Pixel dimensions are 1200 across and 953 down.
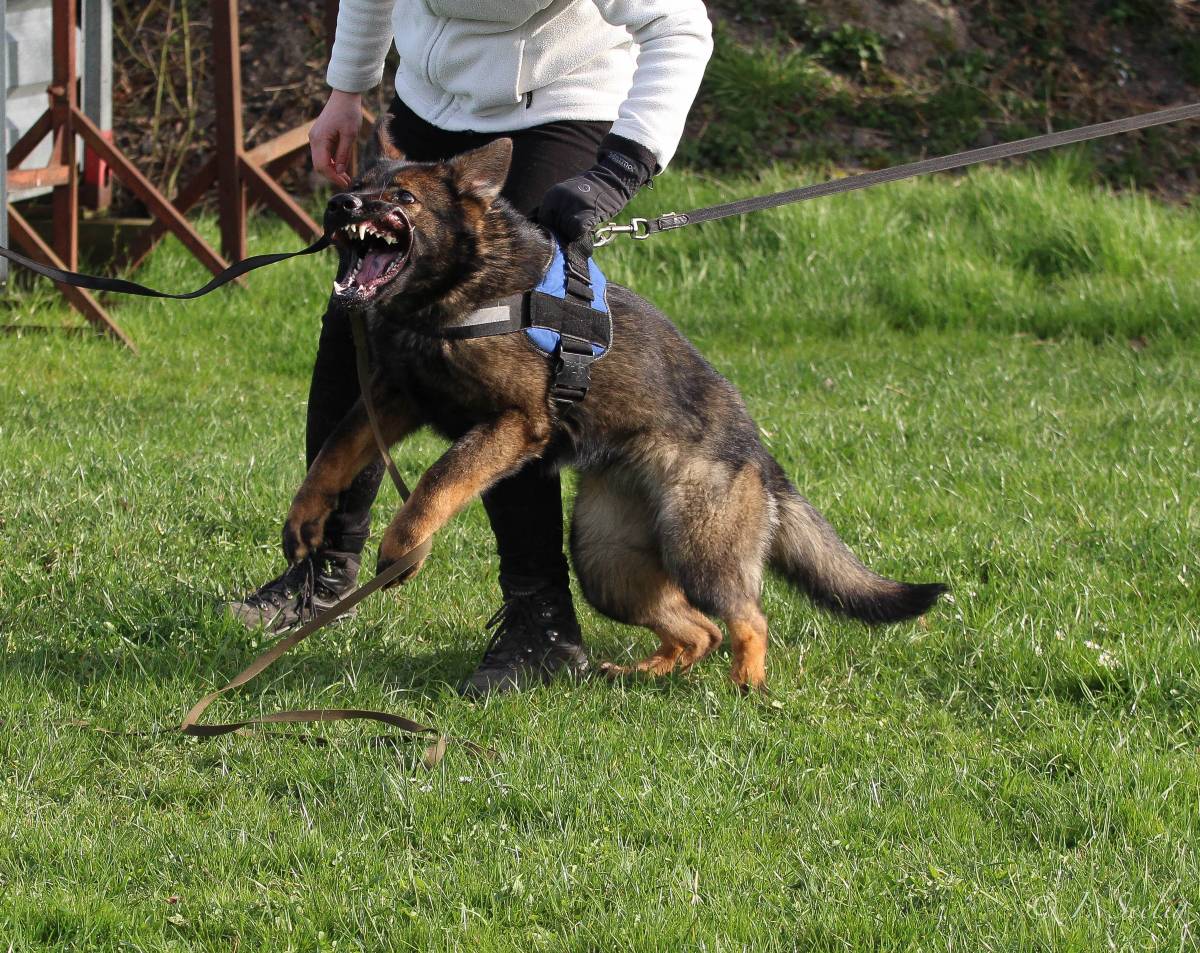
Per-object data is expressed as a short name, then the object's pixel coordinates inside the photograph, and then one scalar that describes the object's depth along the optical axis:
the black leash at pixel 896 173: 6.98
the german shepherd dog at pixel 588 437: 6.63
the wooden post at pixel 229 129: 15.77
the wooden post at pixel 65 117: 14.93
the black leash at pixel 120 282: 6.76
